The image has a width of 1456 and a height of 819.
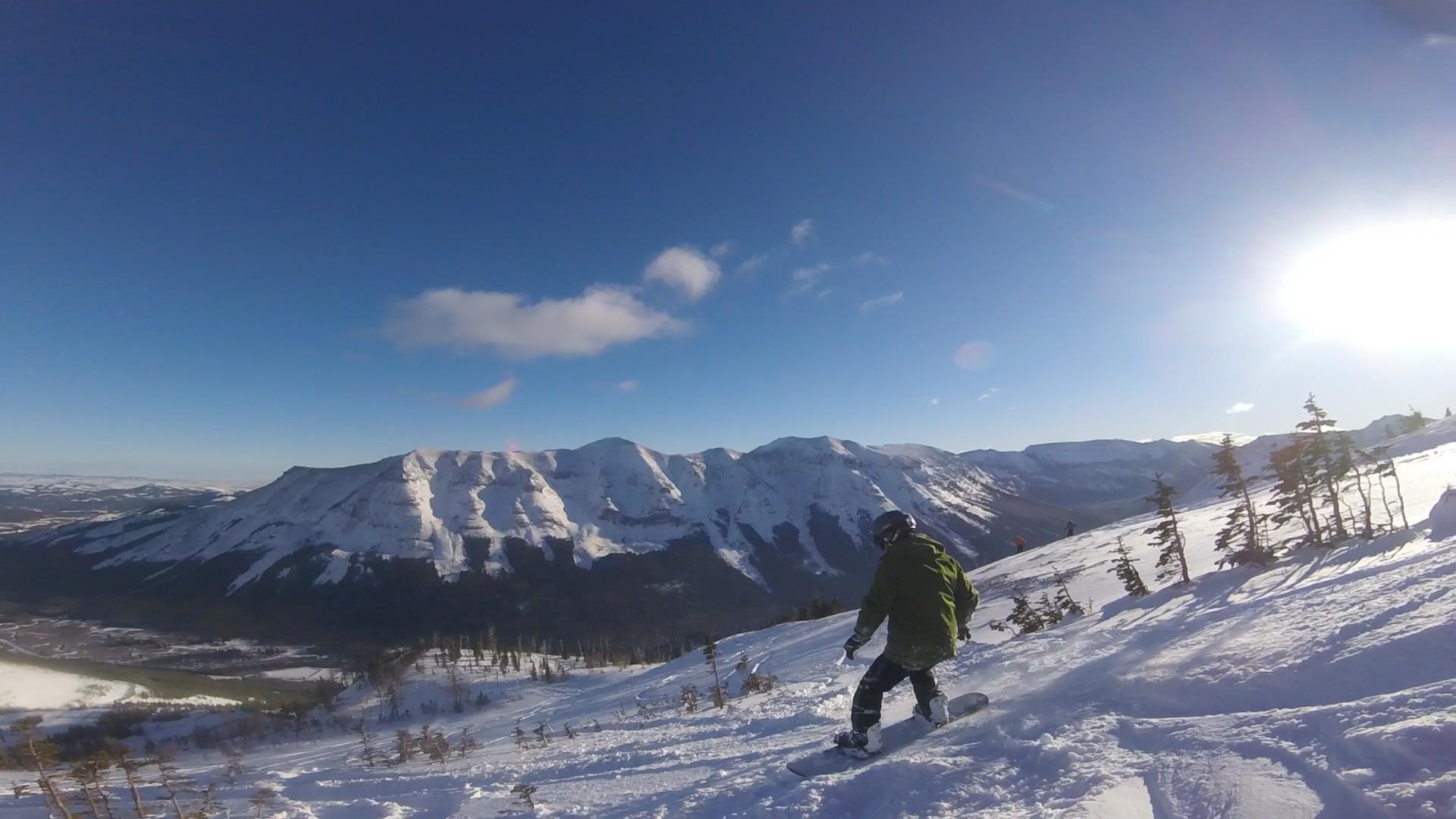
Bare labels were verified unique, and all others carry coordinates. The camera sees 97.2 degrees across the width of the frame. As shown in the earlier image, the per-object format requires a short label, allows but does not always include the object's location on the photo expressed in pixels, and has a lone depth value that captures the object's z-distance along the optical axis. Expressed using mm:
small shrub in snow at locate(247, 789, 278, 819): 9258
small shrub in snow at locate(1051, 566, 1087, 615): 19675
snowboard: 6000
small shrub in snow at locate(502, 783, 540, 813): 6908
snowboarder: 6492
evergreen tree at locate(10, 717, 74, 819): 9727
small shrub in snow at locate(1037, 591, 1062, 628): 19281
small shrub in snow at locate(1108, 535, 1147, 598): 20133
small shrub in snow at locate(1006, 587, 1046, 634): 19656
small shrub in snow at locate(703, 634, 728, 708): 14400
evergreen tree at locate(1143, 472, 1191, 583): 22875
